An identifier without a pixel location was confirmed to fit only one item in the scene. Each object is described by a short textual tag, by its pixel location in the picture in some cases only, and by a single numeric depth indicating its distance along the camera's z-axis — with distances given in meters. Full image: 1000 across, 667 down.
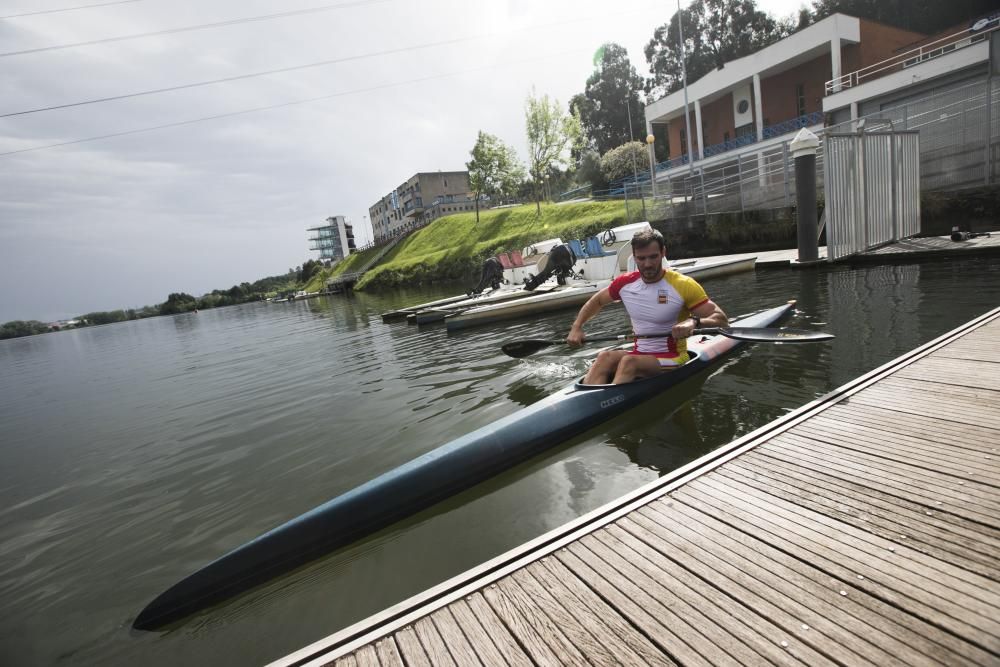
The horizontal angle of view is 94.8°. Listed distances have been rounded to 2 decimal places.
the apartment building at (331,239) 146.88
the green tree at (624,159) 45.12
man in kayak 5.24
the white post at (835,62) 27.94
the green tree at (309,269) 105.29
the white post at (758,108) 31.67
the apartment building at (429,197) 82.94
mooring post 13.27
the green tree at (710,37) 50.84
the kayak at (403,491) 3.65
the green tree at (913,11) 38.87
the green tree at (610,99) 64.88
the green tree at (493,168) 51.09
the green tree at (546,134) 43.06
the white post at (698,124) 35.17
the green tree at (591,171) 49.84
